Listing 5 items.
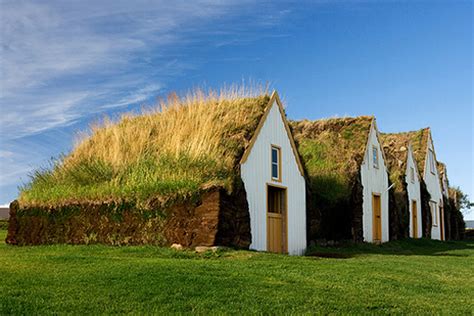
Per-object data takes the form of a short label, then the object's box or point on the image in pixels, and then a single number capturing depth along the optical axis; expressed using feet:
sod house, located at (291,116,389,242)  81.20
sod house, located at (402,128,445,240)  126.53
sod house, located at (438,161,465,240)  145.48
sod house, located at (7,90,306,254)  52.29
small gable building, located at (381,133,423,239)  104.89
